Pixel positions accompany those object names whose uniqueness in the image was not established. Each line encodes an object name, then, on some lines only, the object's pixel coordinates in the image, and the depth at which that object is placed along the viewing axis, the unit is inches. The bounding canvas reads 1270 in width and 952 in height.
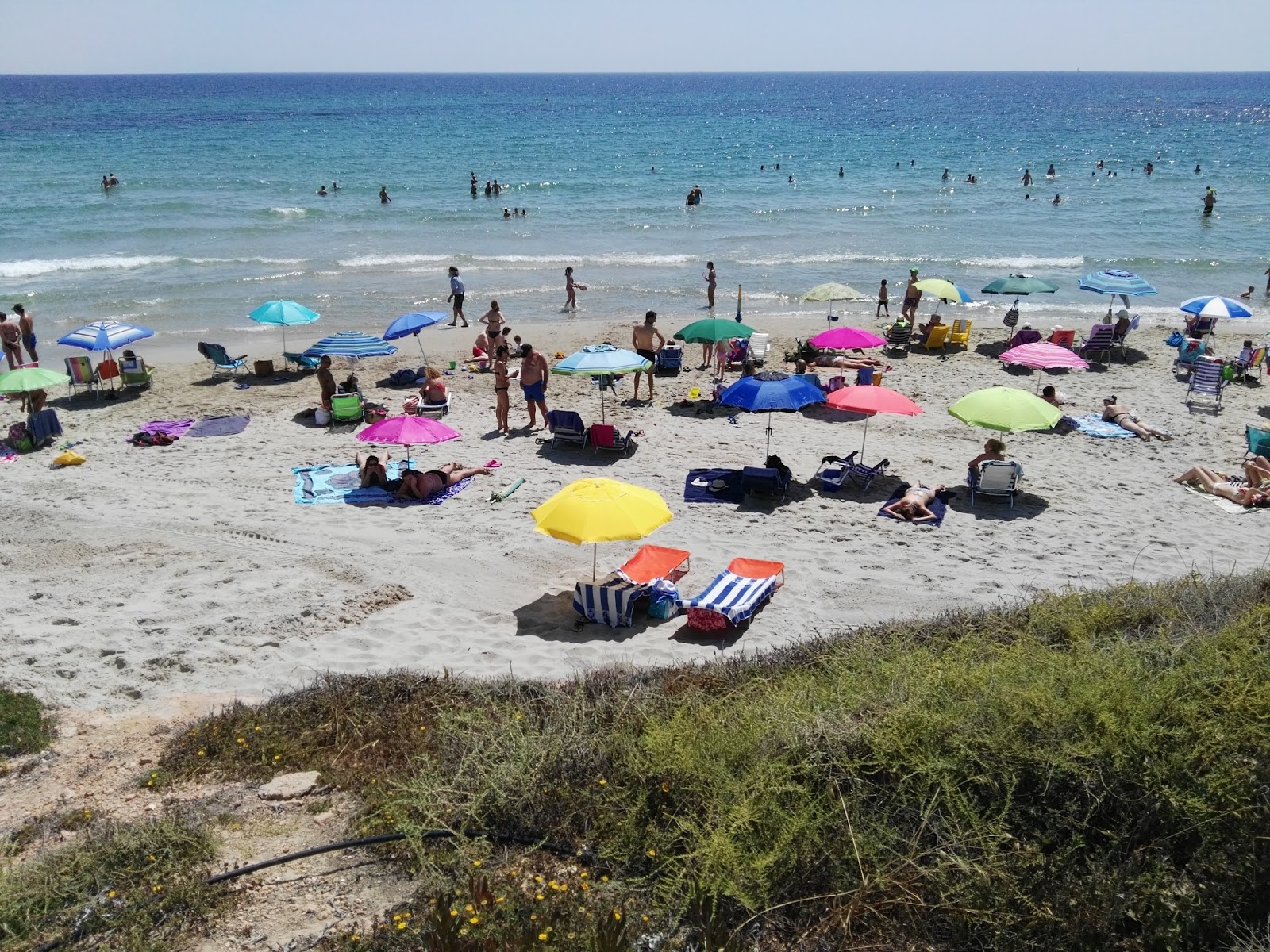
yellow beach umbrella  345.7
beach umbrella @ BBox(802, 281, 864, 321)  719.1
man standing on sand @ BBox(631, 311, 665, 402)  627.2
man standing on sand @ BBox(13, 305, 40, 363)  681.6
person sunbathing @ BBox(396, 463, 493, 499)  466.3
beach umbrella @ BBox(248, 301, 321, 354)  647.8
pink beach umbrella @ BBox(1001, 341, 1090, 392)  560.7
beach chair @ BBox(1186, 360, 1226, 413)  600.7
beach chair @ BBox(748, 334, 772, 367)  680.4
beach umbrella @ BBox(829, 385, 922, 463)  463.8
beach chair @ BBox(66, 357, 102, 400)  623.8
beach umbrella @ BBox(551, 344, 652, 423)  513.0
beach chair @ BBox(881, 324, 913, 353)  740.6
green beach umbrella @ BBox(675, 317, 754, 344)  603.5
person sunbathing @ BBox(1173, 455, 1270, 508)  452.4
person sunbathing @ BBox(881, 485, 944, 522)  441.1
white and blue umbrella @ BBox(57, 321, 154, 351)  611.5
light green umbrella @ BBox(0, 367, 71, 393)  533.6
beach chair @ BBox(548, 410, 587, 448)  526.3
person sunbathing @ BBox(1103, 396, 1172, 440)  543.8
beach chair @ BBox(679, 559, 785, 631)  343.9
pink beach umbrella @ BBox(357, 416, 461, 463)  446.3
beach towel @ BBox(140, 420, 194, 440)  559.2
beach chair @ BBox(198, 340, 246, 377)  664.4
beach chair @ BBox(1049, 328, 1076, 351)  713.6
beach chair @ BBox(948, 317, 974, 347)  743.7
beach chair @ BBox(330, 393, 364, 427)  571.2
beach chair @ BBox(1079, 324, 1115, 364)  695.7
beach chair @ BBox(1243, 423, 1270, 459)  490.9
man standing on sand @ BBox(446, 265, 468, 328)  822.5
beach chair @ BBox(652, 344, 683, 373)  669.3
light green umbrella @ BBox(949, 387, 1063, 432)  451.5
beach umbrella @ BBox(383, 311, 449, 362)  648.4
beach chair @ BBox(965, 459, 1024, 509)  447.8
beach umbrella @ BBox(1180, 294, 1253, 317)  671.1
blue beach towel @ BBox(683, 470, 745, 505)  466.6
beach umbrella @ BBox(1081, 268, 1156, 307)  724.0
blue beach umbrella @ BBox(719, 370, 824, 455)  461.1
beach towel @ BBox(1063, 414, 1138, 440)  548.1
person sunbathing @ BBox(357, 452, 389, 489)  477.7
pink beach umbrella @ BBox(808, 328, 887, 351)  613.6
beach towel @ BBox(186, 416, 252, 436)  564.1
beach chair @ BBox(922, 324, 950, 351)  730.2
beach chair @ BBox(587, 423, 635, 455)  523.8
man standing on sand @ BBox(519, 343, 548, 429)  548.1
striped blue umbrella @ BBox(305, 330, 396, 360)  596.4
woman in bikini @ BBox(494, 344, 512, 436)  550.3
